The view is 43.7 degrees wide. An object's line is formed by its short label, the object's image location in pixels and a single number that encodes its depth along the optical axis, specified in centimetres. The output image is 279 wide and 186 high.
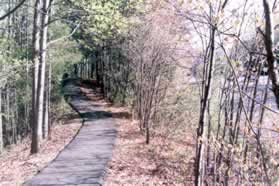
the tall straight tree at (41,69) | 884
